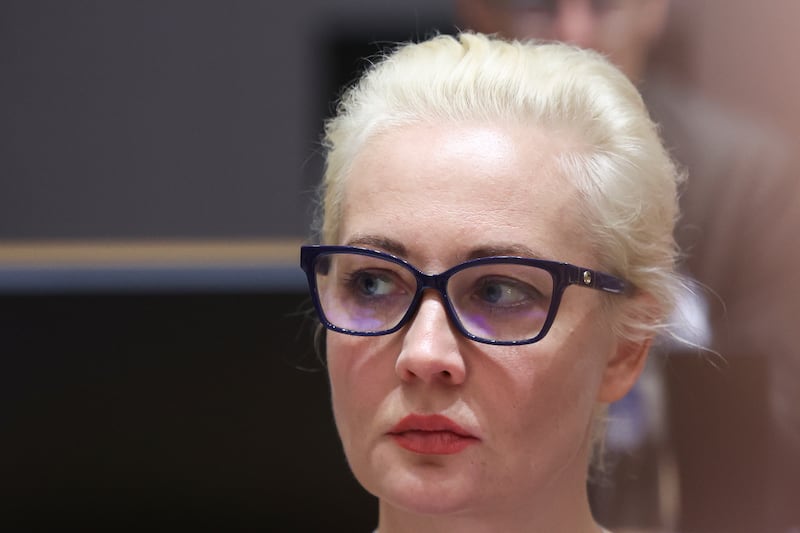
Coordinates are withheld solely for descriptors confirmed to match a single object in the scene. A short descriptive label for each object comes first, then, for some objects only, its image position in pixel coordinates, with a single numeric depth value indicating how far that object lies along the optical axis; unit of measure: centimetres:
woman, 274
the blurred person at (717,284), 297
